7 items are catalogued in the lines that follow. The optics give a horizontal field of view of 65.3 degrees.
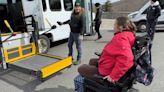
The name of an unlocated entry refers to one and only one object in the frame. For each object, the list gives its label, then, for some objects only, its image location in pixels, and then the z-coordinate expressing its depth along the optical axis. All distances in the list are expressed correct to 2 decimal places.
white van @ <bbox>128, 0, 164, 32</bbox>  6.11
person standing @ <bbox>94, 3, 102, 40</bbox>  5.41
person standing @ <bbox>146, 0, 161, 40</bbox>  3.94
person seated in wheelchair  1.65
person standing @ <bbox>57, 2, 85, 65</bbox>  3.23
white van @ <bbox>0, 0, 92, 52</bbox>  4.19
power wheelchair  1.73
